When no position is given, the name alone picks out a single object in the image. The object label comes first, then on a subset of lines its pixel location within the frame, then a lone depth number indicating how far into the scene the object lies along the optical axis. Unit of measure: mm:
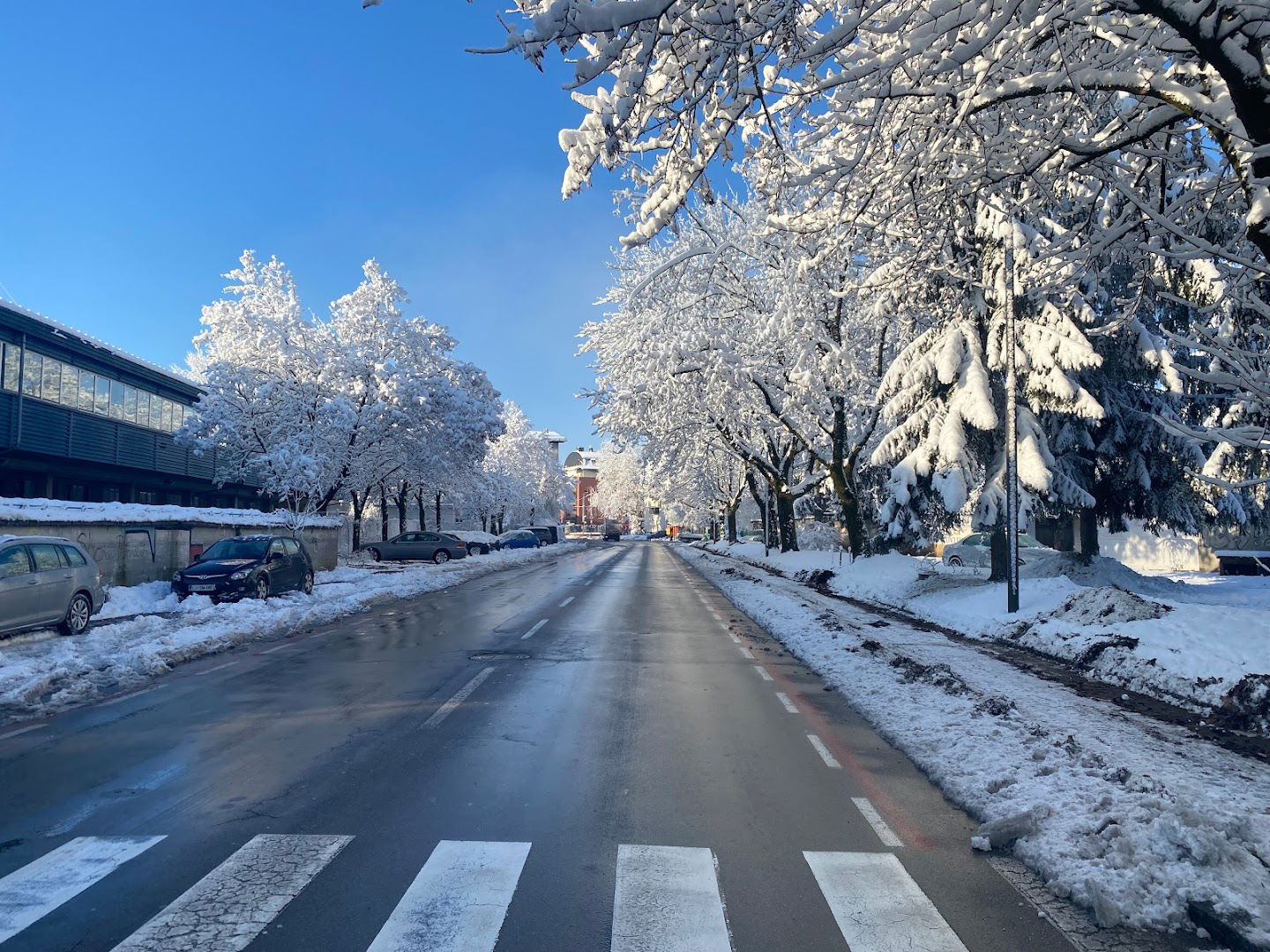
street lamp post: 14859
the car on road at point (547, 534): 75625
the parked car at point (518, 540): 61806
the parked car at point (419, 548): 44969
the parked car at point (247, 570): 18625
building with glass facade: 26141
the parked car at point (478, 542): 58312
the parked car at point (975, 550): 32900
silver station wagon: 12773
